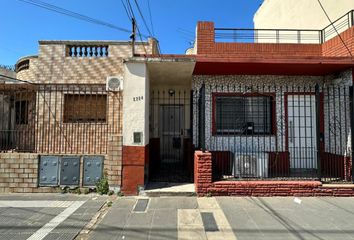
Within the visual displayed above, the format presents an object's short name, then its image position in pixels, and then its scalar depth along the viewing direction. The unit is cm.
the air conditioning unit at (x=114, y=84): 751
